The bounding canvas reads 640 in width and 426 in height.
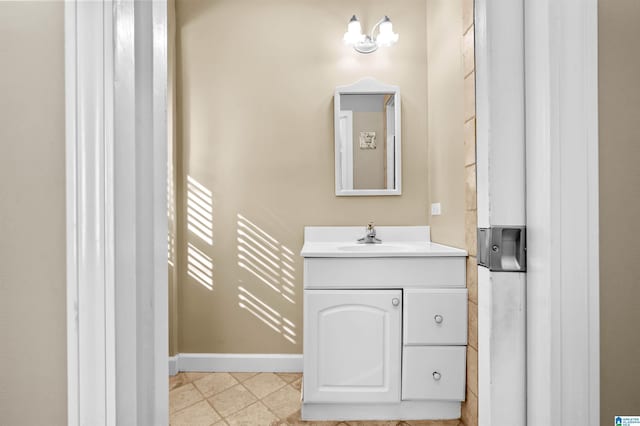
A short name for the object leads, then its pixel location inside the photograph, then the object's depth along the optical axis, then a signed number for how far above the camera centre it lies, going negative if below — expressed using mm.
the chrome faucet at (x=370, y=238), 2079 -181
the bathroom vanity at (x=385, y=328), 1597 -578
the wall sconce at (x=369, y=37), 2025 +1066
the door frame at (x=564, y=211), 479 -4
